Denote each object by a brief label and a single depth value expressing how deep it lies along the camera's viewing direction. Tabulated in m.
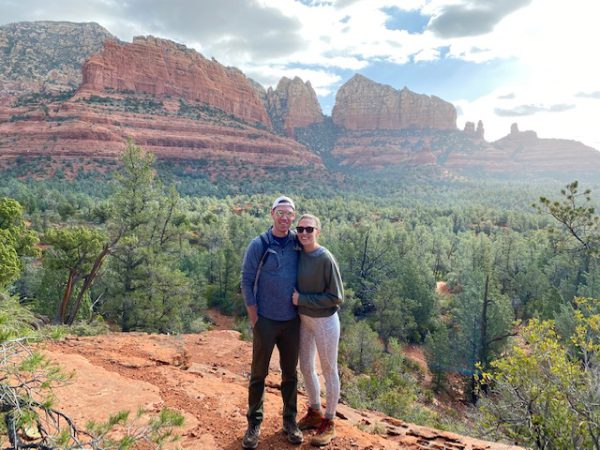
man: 3.45
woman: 3.44
